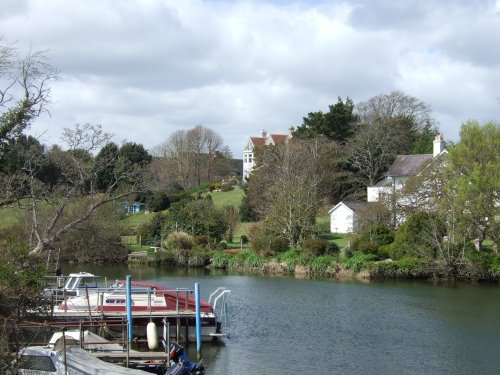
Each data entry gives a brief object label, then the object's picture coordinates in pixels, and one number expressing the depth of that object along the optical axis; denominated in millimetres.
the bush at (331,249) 56281
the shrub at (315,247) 55812
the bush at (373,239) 55375
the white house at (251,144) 134712
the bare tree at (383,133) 86375
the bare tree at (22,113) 24562
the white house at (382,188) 71625
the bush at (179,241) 63906
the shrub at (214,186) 116125
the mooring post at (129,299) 26573
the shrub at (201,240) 64625
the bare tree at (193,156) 125812
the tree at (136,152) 107669
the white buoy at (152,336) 24922
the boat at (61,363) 18875
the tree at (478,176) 51094
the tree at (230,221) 70250
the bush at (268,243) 58688
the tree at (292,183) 61094
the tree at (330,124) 87750
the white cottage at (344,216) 73312
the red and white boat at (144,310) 28391
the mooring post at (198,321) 27116
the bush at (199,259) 61050
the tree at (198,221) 66875
